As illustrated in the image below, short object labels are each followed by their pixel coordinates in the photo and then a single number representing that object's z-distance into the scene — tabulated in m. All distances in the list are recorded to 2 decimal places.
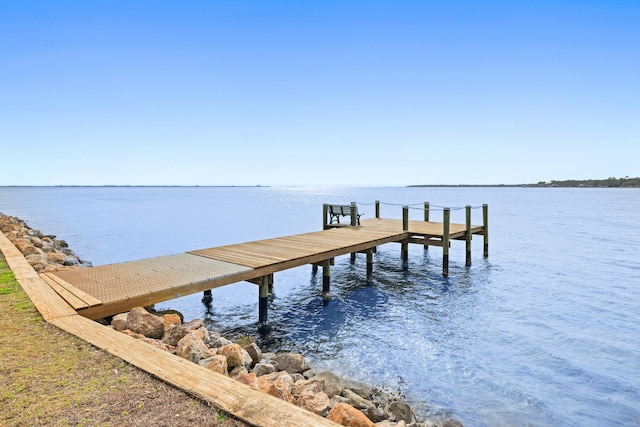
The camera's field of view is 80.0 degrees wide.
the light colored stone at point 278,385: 4.32
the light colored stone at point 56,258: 11.63
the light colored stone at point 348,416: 3.81
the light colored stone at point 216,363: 4.48
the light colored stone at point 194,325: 6.75
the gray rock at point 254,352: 6.26
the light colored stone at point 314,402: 4.48
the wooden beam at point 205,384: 2.75
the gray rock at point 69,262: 12.27
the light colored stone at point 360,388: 5.95
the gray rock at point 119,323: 5.43
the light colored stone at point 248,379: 4.35
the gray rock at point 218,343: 6.31
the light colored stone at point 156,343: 4.96
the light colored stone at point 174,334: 5.43
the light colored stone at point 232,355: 5.16
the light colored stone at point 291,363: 6.35
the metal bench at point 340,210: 15.56
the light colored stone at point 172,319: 6.65
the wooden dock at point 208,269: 6.04
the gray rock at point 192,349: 4.67
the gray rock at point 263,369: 5.63
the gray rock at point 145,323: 5.44
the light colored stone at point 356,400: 5.35
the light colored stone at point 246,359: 5.68
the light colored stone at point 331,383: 5.62
